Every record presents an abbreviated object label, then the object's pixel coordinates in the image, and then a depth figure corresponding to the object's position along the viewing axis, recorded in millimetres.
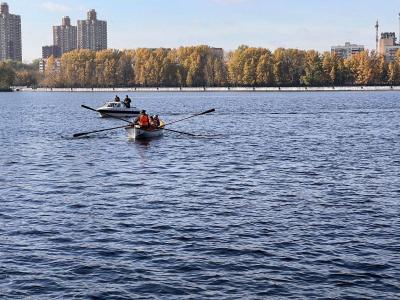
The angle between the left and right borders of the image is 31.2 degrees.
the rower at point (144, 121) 61219
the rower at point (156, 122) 63916
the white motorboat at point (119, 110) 93812
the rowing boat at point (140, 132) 61488
